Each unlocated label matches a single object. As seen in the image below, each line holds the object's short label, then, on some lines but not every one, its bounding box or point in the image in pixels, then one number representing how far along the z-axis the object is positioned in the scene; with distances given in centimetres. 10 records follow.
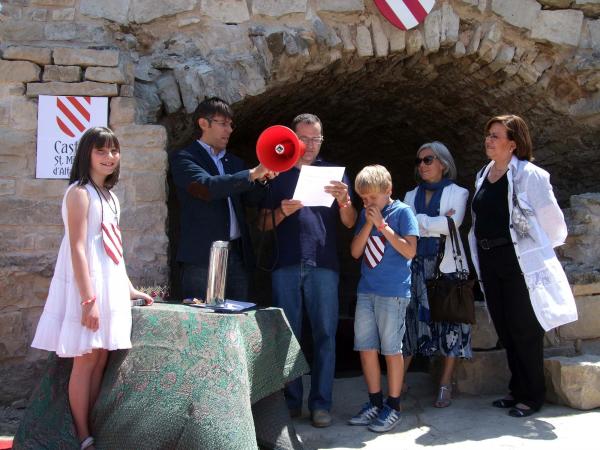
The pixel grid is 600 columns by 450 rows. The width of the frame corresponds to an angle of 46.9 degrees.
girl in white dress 282
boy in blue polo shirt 359
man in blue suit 352
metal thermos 318
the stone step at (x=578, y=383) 385
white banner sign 396
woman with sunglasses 395
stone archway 448
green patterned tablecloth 271
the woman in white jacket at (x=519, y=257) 370
